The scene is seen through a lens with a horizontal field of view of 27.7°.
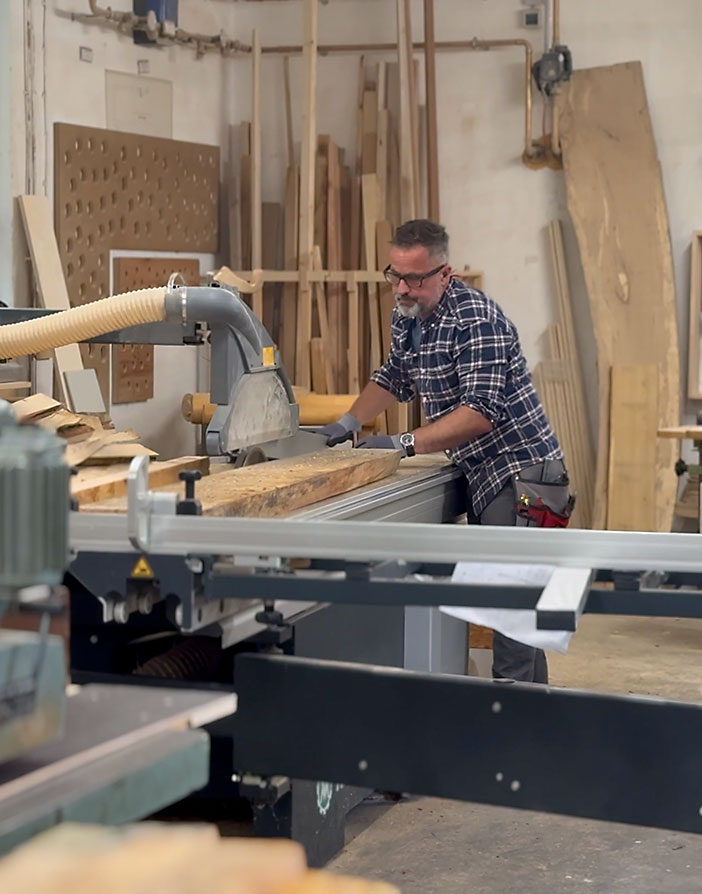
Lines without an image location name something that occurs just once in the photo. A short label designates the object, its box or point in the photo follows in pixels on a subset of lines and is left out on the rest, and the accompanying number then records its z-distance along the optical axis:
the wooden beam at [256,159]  6.75
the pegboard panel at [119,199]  5.74
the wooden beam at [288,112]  7.13
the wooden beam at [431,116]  6.82
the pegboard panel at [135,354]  6.16
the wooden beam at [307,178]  6.39
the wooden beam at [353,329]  6.75
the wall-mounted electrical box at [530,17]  6.92
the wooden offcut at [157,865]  1.00
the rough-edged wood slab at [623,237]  6.67
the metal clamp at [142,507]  2.38
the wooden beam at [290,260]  6.88
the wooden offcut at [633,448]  6.58
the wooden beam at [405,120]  6.74
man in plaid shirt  3.97
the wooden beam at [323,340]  6.68
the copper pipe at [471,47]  6.88
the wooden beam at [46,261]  5.42
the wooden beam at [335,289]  6.86
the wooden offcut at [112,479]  2.67
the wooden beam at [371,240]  6.78
